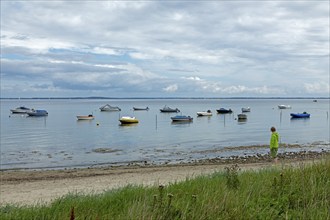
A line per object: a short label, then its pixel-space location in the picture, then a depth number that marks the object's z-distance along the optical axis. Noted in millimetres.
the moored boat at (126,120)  66188
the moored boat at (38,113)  91375
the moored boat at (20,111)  104325
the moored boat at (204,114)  91875
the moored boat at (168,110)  111938
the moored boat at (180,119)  71712
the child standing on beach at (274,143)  19198
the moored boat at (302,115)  81938
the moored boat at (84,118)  79125
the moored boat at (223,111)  103188
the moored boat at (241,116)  76938
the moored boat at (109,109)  125625
